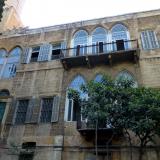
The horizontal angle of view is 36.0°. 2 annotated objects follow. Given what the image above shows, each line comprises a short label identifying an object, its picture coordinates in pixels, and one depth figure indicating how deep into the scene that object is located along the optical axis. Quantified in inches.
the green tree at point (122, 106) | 464.8
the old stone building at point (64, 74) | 599.2
